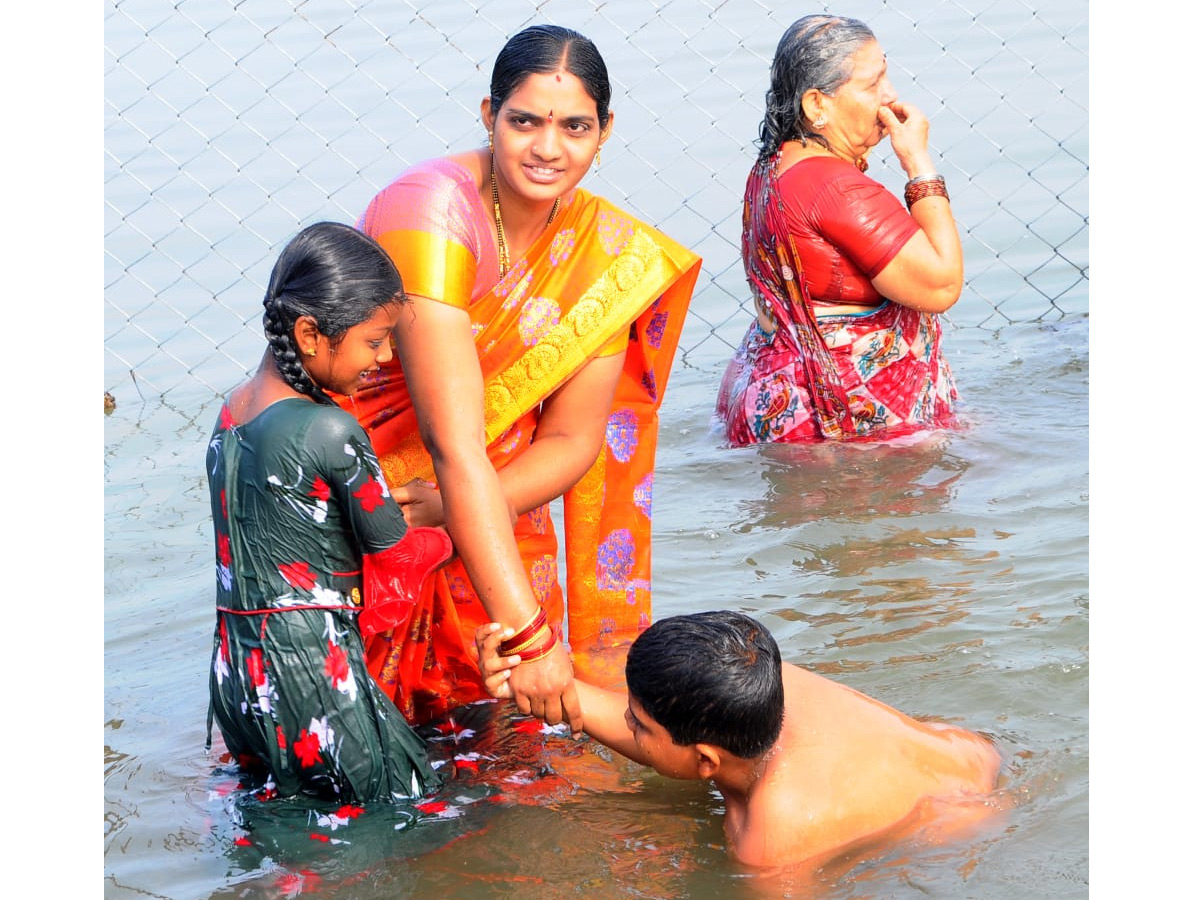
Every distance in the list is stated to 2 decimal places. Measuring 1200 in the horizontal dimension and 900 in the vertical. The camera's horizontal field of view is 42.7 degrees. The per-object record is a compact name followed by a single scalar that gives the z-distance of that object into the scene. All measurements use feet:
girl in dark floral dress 10.91
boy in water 10.69
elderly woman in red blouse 18.39
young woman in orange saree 11.68
